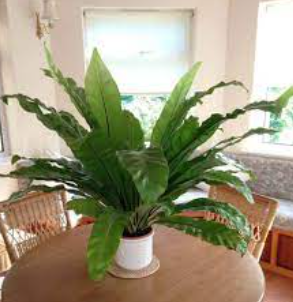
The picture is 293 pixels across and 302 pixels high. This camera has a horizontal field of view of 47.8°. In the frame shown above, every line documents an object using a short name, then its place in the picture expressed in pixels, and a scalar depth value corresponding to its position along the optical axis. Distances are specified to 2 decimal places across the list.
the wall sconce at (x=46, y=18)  2.67
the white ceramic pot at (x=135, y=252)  1.14
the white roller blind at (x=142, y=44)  3.04
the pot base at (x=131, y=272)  1.19
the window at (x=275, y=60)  2.93
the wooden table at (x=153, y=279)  1.11
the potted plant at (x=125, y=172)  1.05
